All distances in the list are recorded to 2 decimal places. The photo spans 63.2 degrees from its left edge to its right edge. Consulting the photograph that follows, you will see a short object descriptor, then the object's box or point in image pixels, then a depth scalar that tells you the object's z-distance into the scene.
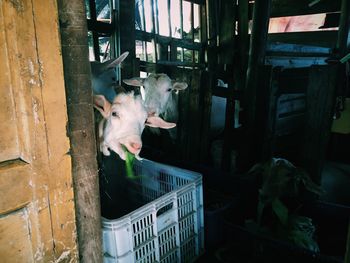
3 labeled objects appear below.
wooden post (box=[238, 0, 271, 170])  3.62
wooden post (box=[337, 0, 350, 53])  4.15
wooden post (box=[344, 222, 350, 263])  1.10
